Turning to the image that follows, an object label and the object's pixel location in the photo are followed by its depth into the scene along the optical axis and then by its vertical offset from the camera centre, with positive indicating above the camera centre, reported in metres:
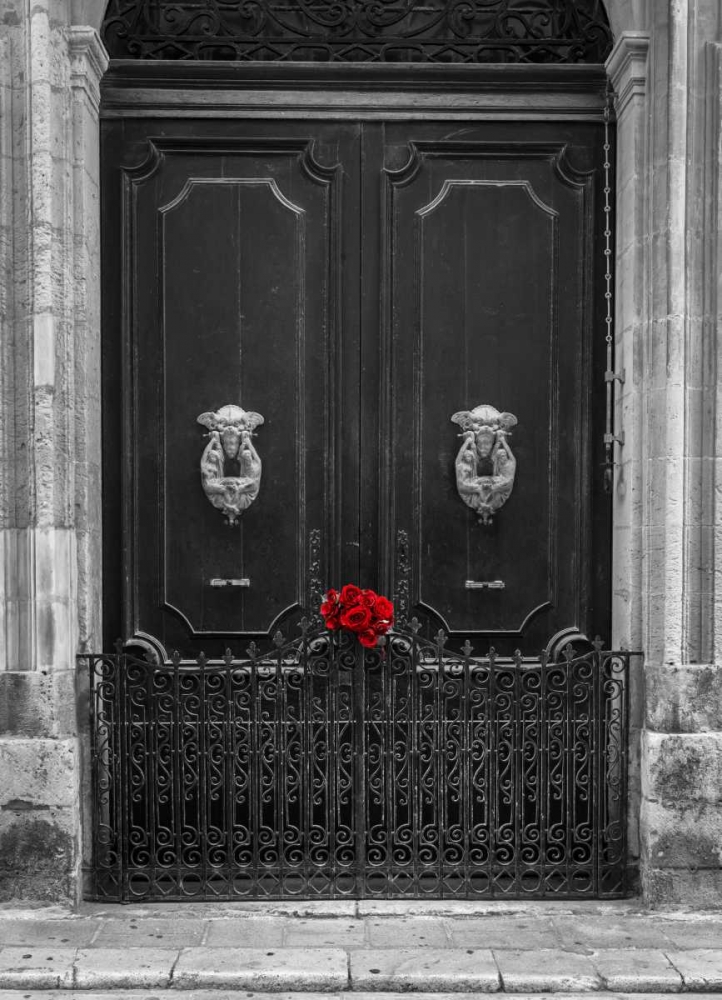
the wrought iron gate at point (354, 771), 5.79 -1.44
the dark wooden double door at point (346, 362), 6.20 +0.58
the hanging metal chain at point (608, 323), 6.14 +0.78
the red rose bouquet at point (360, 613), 5.68 -0.66
